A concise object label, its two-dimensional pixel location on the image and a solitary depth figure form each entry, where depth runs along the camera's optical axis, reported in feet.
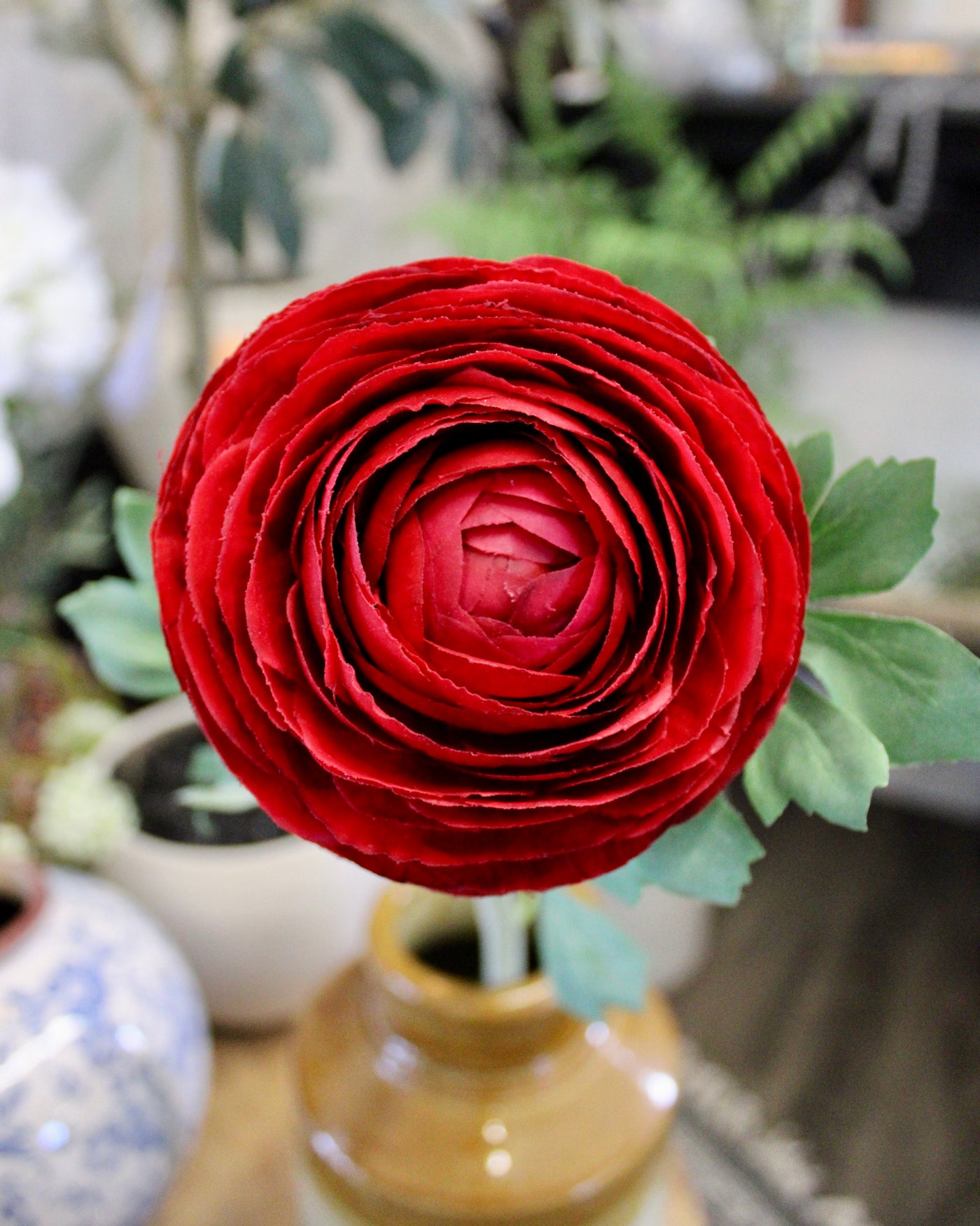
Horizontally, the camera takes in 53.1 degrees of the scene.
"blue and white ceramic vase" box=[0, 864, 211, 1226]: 1.11
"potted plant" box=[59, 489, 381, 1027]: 1.51
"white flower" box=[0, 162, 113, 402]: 1.51
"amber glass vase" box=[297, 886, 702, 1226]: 1.07
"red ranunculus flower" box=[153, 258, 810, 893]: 0.62
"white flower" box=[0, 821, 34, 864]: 1.55
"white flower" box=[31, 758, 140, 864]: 1.53
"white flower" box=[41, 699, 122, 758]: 1.88
